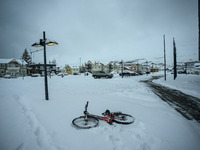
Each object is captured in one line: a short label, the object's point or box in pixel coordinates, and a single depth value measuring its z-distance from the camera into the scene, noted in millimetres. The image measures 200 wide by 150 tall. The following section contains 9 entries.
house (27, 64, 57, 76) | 62344
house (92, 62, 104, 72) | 81119
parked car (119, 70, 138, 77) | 33475
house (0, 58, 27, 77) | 47594
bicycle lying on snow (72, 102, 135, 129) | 3494
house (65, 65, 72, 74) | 79988
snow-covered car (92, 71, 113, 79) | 24719
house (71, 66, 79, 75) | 79650
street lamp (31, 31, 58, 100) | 6070
